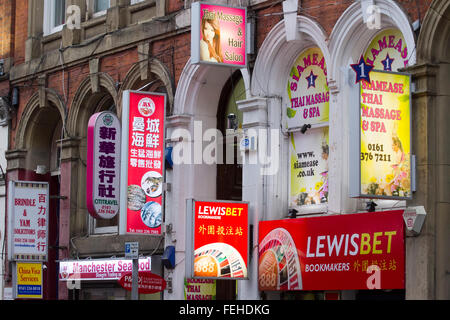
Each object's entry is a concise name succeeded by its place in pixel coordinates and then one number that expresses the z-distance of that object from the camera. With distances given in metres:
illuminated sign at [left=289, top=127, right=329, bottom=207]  19.06
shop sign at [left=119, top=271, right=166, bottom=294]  19.06
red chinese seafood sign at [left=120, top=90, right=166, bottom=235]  20.47
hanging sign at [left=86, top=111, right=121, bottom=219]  21.14
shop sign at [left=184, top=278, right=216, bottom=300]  21.28
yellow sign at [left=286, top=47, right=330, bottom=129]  19.14
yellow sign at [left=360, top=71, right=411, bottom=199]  15.80
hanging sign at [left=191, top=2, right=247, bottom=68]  19.23
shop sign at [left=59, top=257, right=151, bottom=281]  22.53
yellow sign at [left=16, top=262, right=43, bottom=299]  24.62
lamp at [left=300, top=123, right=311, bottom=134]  19.28
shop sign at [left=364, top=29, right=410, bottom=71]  17.25
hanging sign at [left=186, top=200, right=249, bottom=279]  19.09
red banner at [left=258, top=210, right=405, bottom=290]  16.67
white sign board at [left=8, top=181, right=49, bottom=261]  24.77
